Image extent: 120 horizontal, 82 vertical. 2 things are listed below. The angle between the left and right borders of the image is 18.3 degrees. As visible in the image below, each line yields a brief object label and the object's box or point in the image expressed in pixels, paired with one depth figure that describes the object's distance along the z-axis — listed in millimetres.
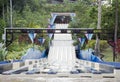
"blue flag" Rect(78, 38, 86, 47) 38538
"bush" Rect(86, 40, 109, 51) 36094
